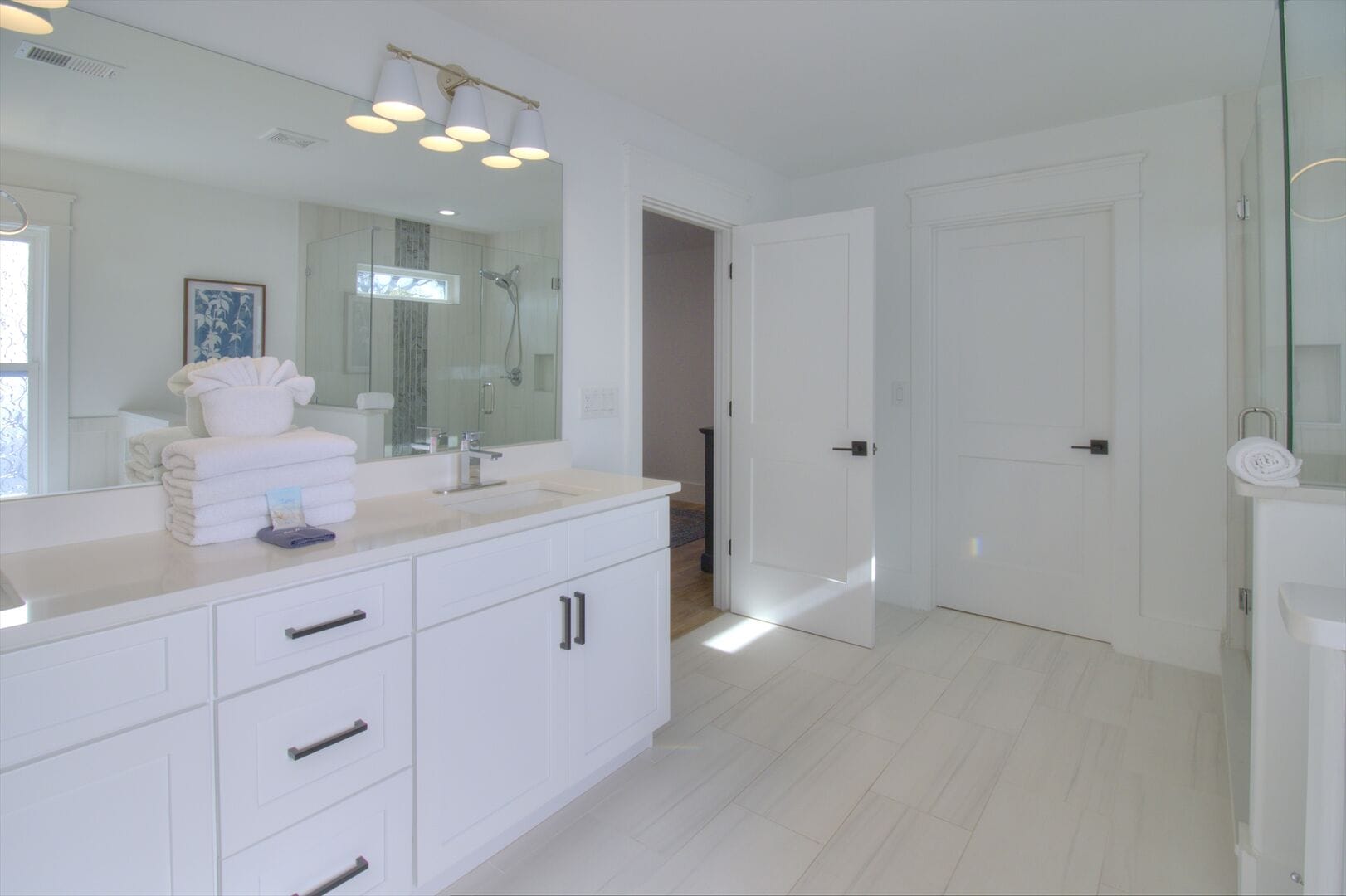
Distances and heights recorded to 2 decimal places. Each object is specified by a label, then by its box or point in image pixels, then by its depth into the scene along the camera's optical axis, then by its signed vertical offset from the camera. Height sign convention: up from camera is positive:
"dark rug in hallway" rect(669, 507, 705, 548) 5.18 -0.63
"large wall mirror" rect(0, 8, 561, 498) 1.41 +0.49
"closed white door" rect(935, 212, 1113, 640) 3.17 +0.14
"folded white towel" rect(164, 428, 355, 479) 1.45 -0.01
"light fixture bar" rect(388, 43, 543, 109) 2.12 +1.15
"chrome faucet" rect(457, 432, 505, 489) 2.15 -0.05
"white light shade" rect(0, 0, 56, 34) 1.33 +0.84
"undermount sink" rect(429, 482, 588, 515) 2.06 -0.15
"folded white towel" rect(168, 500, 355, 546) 1.43 -0.18
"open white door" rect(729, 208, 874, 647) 3.12 +0.11
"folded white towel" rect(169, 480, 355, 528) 1.43 -0.13
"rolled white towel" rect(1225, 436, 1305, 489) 1.45 -0.03
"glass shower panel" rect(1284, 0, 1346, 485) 1.47 +0.47
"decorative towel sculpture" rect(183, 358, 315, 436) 1.59 +0.13
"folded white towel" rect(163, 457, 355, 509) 1.43 -0.07
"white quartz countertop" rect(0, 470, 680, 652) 1.03 -0.22
